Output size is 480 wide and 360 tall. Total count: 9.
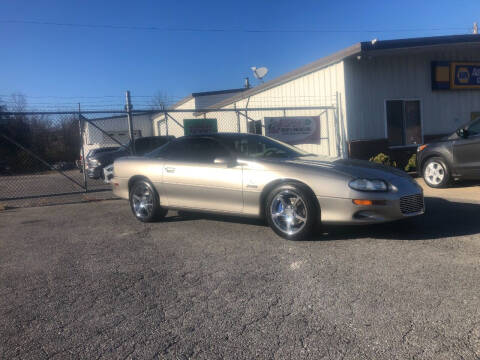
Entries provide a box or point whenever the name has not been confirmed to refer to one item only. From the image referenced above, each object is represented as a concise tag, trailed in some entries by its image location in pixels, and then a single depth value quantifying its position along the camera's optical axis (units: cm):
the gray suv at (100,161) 1487
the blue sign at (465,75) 1259
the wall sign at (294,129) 1168
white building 1123
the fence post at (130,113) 959
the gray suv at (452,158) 779
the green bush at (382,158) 1067
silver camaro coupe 450
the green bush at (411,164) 1127
